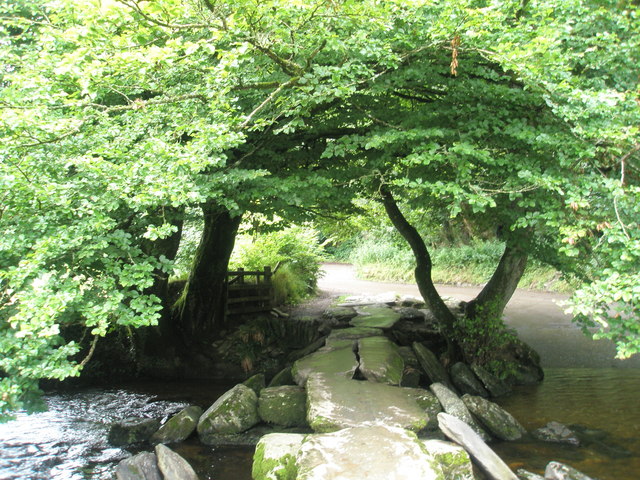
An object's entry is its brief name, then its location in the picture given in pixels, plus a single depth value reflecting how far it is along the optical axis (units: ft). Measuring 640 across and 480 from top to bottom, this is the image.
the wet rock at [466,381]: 27.37
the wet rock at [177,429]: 21.50
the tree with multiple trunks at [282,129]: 14.07
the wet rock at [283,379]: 25.95
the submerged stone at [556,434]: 20.63
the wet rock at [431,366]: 27.14
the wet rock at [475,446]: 15.99
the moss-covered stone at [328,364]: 23.22
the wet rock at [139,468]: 17.19
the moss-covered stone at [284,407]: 21.45
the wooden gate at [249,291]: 38.93
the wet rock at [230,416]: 21.39
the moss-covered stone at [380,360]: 22.82
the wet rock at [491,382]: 27.61
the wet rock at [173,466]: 16.85
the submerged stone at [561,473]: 16.54
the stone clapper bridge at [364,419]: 14.16
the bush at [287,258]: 46.29
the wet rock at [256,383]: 24.94
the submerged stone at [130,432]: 21.57
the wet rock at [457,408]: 20.75
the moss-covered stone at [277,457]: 15.47
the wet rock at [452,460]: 15.16
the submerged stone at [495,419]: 21.06
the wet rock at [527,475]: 16.66
